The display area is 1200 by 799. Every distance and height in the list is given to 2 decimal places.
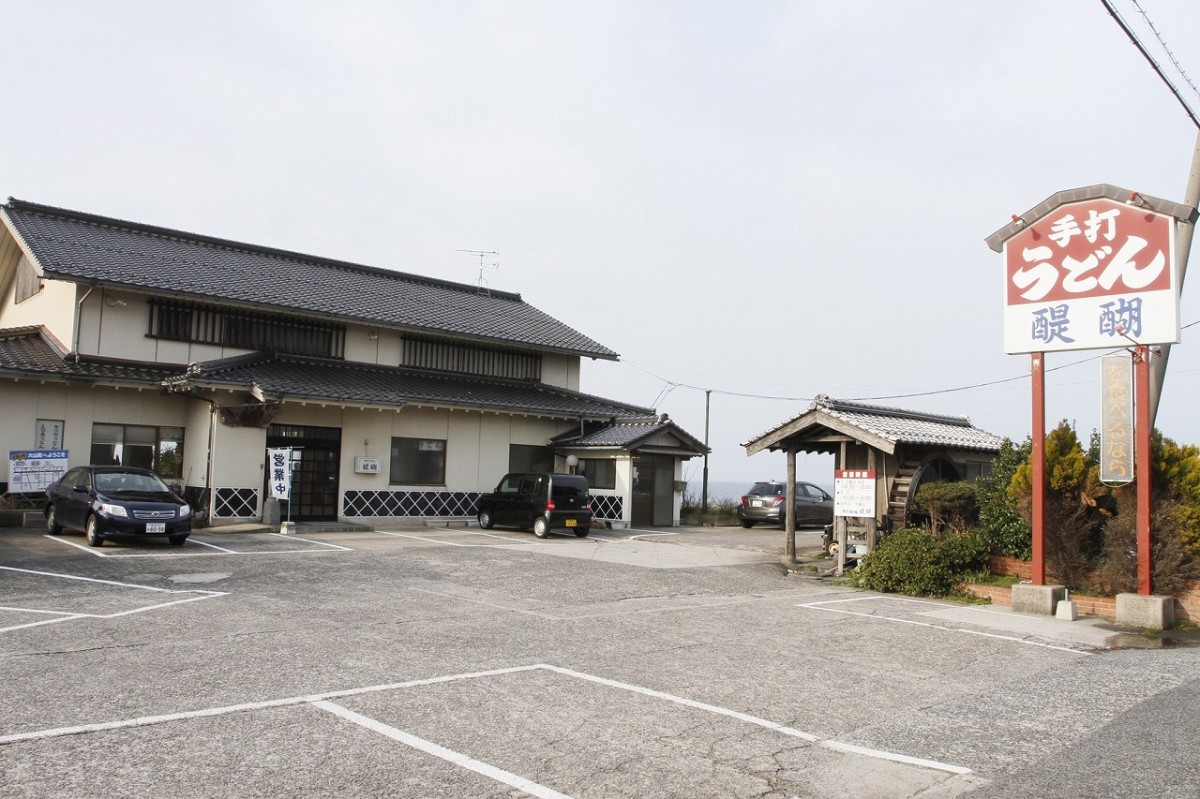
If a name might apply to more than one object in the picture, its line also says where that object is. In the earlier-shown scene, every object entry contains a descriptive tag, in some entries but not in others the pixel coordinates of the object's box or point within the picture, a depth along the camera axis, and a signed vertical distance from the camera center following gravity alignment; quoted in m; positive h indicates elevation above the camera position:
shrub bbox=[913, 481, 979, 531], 15.14 -0.59
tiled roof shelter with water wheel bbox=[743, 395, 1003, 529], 15.69 +0.42
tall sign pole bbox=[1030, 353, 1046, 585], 12.14 -0.13
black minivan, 21.97 -1.15
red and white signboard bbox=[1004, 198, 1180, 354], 11.39 +2.58
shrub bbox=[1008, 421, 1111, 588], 12.69 -0.57
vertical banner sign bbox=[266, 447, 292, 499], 19.98 -0.53
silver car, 27.98 -1.29
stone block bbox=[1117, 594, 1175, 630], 10.95 -1.67
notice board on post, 15.29 -0.46
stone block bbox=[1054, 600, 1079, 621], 11.59 -1.79
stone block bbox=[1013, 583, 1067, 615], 11.85 -1.67
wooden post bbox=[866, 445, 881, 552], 15.36 -1.04
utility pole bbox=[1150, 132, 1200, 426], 13.76 +3.47
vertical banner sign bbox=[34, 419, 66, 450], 19.81 +0.20
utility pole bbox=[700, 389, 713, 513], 33.21 -1.28
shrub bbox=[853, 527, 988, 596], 13.64 -1.45
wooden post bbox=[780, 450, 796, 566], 17.56 -1.02
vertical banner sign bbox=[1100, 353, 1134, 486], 11.66 +0.71
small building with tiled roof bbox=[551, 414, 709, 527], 26.31 +0.13
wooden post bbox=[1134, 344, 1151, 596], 11.16 +0.03
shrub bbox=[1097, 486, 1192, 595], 11.52 -0.99
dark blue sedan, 15.46 -1.08
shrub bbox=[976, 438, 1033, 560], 13.71 -0.62
